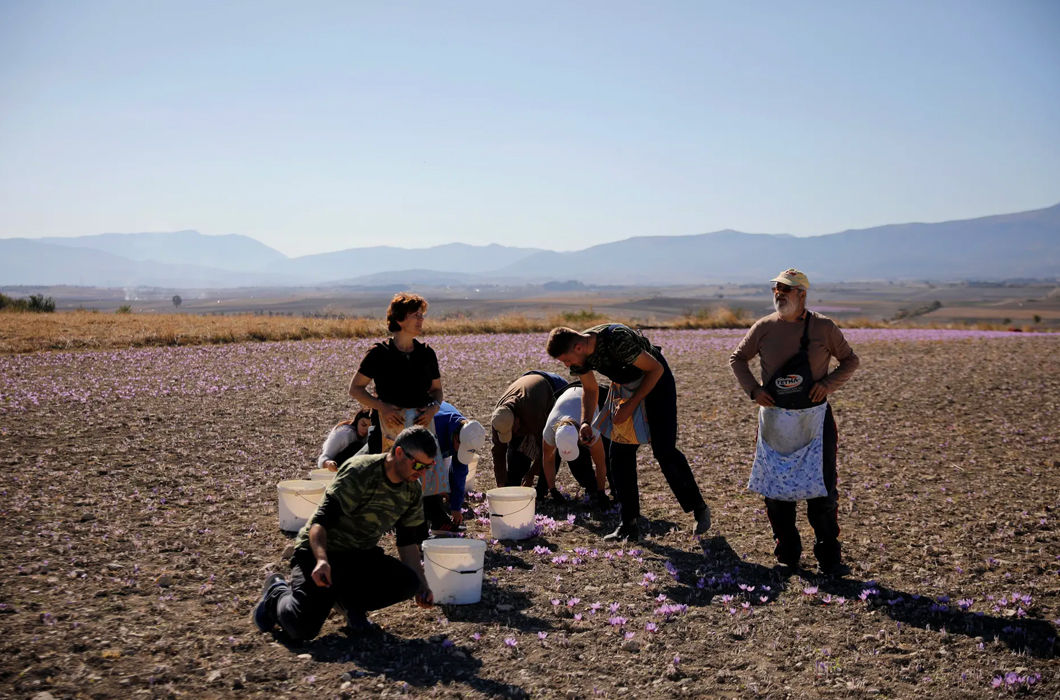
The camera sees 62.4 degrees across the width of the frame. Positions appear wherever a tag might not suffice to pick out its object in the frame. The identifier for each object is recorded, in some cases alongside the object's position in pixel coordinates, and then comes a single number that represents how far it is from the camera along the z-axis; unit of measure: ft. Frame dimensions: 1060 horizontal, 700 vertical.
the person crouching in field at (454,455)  23.03
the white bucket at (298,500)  23.84
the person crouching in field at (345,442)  25.20
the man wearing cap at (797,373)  20.31
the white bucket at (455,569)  19.06
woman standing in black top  21.48
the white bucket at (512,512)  24.11
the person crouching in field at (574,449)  25.22
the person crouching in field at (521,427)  26.83
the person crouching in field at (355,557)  16.75
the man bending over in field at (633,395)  22.70
